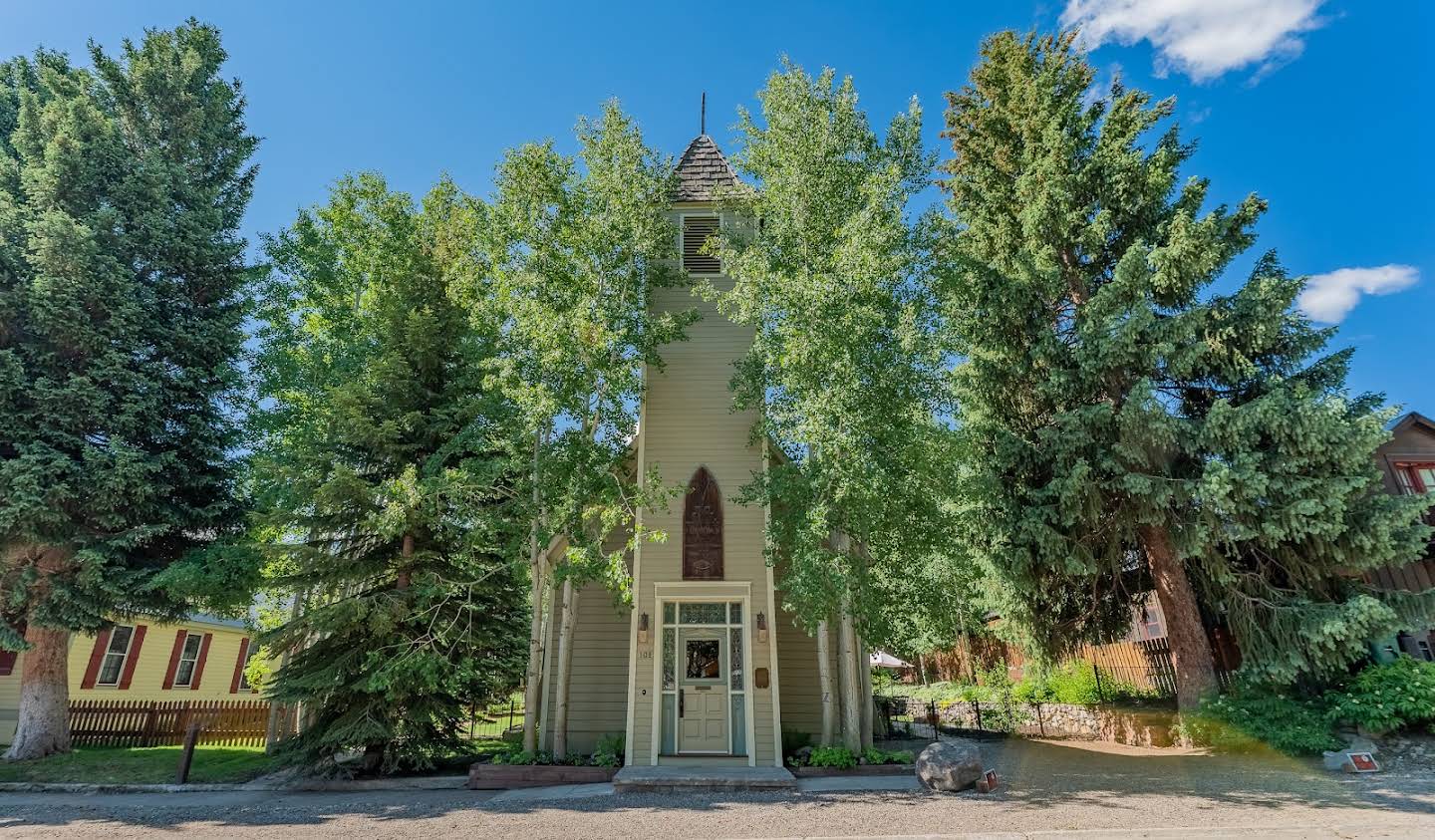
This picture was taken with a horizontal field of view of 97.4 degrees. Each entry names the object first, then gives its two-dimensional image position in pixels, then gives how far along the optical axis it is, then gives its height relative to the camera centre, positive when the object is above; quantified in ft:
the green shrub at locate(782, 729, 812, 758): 33.86 -4.10
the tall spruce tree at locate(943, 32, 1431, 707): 30.12 +11.58
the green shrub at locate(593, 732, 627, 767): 31.24 -4.12
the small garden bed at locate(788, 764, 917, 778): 29.37 -4.85
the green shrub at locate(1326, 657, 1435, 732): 28.55 -2.02
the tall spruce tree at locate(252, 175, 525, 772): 30.42 +7.14
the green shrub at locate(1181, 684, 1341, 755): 29.48 -3.15
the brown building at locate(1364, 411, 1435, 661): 44.78 +12.99
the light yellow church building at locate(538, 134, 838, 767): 32.99 +2.05
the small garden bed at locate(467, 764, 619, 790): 28.91 -4.79
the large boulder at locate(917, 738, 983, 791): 25.81 -4.21
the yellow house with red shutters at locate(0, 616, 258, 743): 53.36 +0.67
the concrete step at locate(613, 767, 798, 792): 27.32 -4.83
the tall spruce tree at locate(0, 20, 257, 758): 33.58 +17.82
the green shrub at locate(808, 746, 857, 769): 29.94 -4.37
